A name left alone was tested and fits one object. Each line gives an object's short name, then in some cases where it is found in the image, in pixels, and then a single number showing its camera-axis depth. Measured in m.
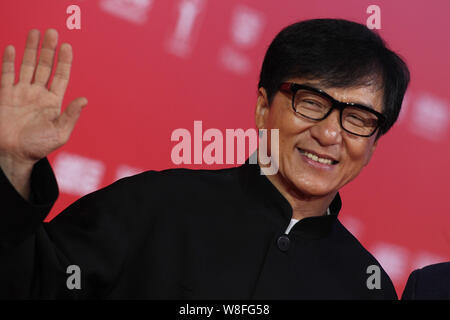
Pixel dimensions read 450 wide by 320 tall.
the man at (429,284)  4.02
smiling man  3.86
